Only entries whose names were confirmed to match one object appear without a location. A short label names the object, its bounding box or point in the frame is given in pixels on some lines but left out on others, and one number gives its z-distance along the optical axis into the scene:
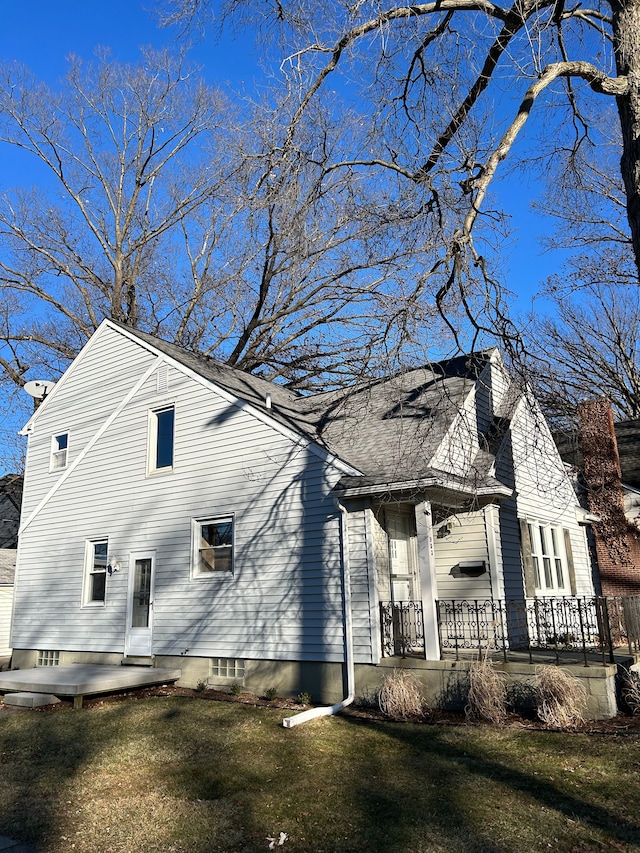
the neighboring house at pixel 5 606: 20.02
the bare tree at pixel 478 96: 6.58
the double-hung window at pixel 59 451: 15.67
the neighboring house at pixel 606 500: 17.02
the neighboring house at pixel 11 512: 24.86
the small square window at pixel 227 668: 11.26
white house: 10.39
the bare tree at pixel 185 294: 23.05
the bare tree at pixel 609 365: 30.44
